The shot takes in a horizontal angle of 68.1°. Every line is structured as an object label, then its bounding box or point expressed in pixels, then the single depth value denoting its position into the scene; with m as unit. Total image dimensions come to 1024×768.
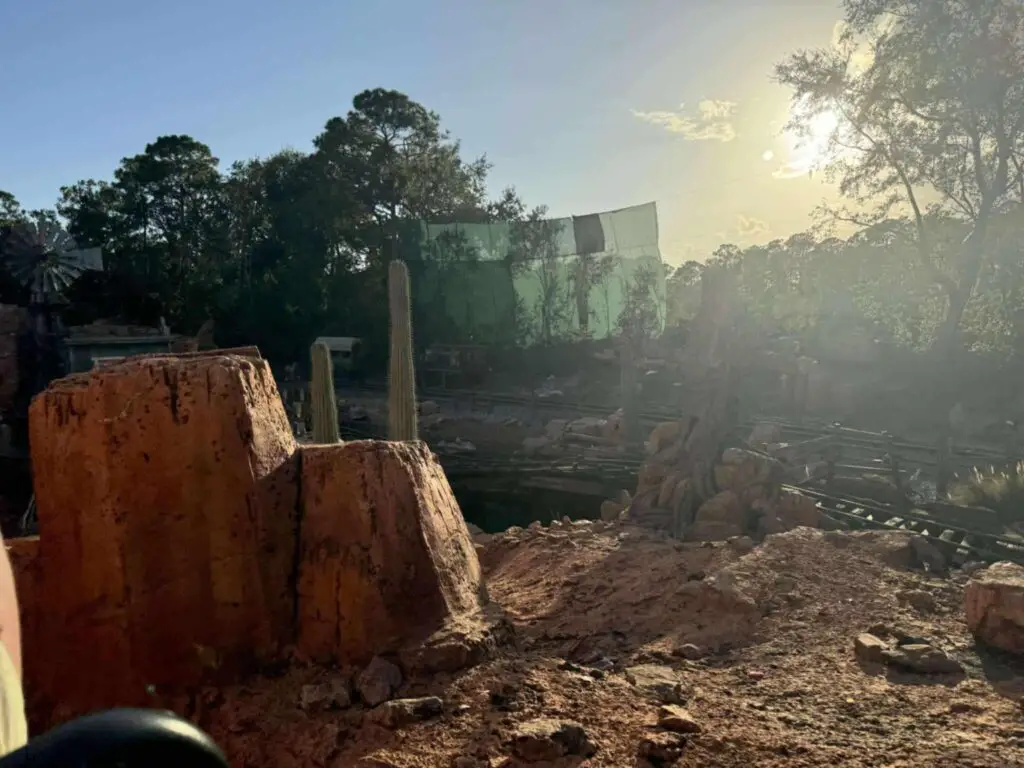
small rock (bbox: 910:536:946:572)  6.20
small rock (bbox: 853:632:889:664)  4.05
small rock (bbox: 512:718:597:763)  2.83
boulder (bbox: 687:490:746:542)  8.21
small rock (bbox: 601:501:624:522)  10.39
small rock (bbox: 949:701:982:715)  3.46
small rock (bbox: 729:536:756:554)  6.43
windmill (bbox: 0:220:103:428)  20.86
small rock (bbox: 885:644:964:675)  3.92
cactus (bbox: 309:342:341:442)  8.69
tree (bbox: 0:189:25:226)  31.62
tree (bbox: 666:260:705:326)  34.62
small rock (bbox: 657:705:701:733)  3.08
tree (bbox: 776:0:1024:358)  11.26
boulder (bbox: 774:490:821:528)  8.34
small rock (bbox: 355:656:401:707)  3.22
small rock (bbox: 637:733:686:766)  2.88
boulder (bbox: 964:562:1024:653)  4.21
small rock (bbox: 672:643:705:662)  4.25
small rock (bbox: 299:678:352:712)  3.24
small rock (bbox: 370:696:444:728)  3.04
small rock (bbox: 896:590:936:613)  5.02
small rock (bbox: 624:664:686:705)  3.42
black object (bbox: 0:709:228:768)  0.62
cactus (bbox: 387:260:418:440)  9.46
